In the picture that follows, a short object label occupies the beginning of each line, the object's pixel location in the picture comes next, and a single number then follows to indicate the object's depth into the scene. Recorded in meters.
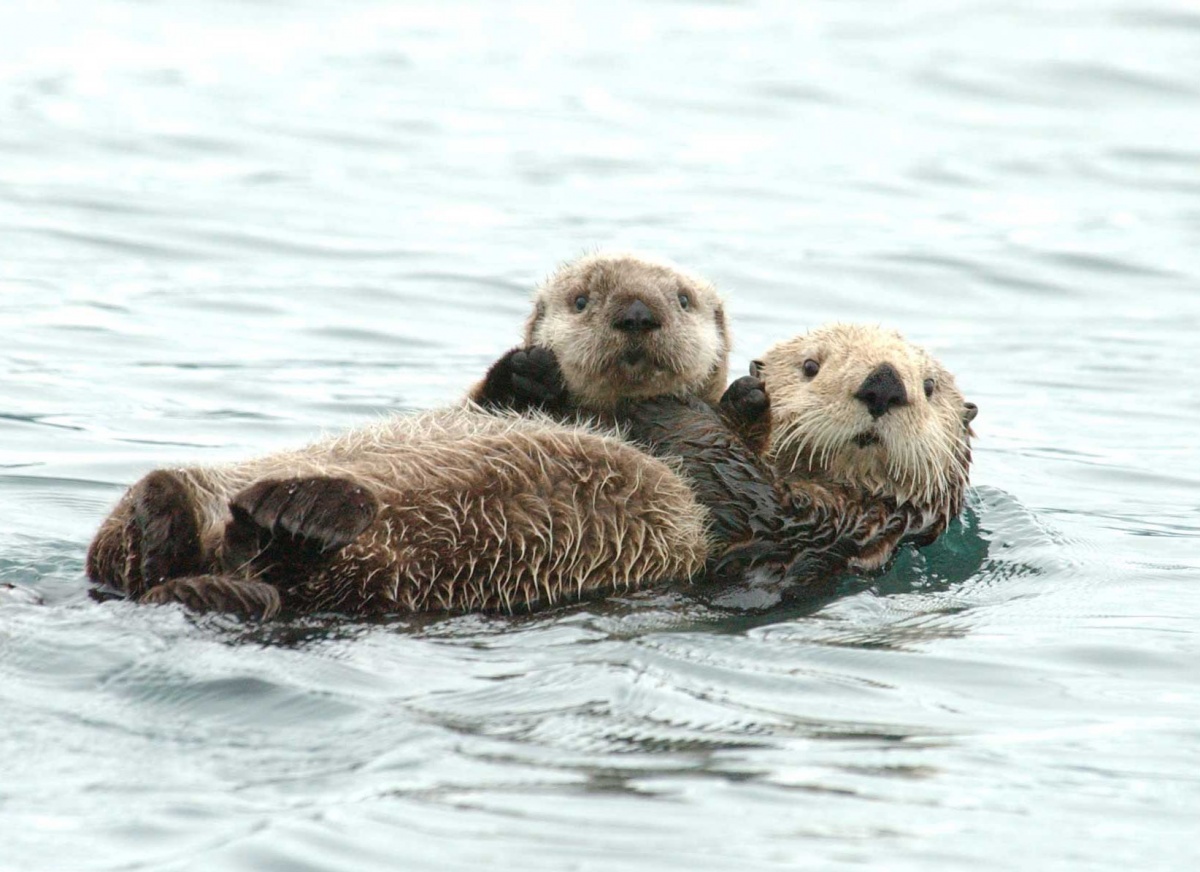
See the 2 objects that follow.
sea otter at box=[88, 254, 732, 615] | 11.44
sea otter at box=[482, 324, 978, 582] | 13.20
